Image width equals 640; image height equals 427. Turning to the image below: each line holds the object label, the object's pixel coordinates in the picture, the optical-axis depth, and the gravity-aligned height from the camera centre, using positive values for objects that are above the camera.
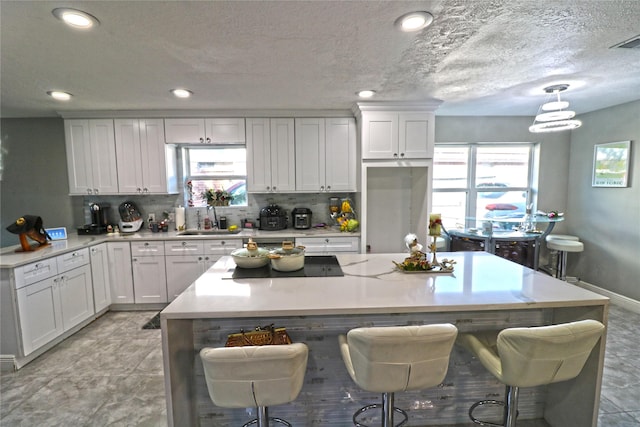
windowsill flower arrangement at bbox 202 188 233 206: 4.02 -0.13
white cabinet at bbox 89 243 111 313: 3.36 -1.00
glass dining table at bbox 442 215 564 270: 3.90 -0.73
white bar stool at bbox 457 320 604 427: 1.28 -0.73
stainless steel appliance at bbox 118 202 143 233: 3.82 -0.39
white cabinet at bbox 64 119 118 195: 3.68 +0.39
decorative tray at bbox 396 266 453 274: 1.97 -0.56
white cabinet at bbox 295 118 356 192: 3.76 +0.41
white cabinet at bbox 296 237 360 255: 3.60 -0.69
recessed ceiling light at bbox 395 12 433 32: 1.62 +0.92
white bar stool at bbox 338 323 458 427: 1.21 -0.70
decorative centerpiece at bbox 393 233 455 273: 2.00 -0.52
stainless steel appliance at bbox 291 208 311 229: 3.89 -0.40
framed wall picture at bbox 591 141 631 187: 3.57 +0.25
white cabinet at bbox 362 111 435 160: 3.46 +0.59
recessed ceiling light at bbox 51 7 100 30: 1.56 +0.91
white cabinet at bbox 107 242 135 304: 3.57 -0.99
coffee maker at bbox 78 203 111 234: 3.71 -0.40
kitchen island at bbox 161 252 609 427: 1.46 -0.79
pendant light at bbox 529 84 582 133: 2.79 +0.62
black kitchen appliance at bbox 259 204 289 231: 3.82 -0.40
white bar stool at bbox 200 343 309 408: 1.18 -0.74
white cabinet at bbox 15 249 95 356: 2.52 -1.03
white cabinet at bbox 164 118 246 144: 3.71 +0.71
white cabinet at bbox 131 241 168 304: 3.58 -0.99
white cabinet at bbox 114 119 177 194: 3.70 +0.39
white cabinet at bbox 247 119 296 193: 3.75 +0.40
